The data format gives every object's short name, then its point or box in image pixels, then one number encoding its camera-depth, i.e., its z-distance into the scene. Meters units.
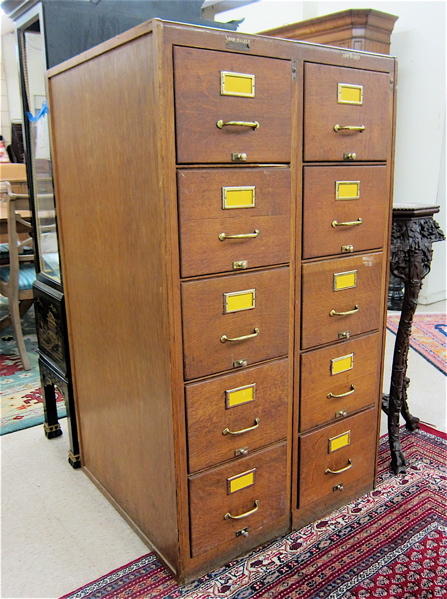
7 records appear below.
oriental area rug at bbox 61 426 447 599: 1.58
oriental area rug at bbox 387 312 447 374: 3.35
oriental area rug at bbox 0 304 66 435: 2.65
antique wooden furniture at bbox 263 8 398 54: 3.37
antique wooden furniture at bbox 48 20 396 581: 1.37
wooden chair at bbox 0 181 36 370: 3.19
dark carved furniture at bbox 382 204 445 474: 2.01
